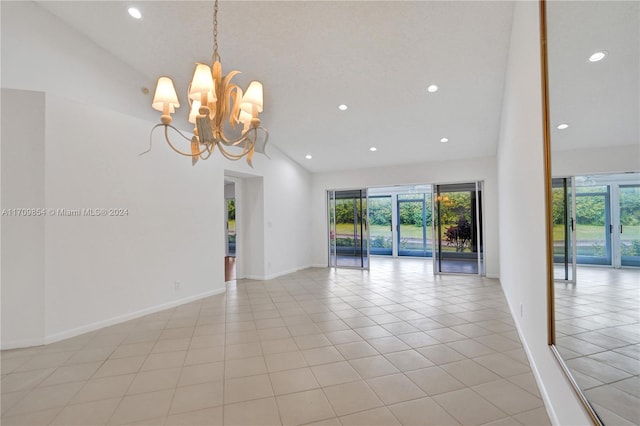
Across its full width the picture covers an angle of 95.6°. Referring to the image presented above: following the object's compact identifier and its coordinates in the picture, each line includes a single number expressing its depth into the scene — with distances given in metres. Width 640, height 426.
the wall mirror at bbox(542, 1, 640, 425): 0.95
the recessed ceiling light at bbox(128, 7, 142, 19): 3.47
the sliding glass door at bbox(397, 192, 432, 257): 10.41
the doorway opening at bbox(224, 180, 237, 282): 10.40
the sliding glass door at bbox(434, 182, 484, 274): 6.69
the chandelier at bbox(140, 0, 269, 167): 2.56
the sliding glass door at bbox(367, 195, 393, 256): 10.85
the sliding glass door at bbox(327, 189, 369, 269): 7.93
